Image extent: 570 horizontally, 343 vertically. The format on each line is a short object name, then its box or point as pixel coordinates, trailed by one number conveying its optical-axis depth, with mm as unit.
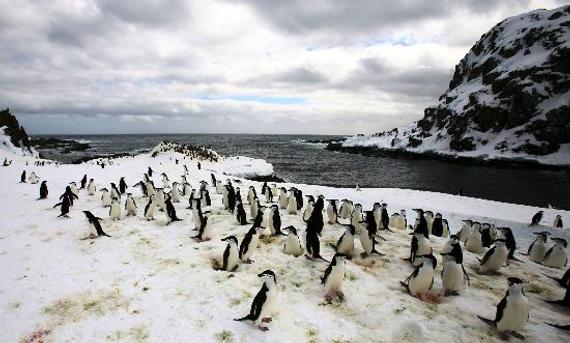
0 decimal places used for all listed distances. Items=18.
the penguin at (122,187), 21031
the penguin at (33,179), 23048
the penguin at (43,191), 18519
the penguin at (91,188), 19891
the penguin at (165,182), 23875
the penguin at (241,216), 14023
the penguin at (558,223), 19219
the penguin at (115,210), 14922
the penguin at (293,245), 11055
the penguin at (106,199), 17500
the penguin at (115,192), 18156
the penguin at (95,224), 12537
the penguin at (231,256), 9961
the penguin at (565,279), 10672
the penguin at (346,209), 16906
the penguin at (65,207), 15078
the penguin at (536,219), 19006
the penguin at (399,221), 16672
